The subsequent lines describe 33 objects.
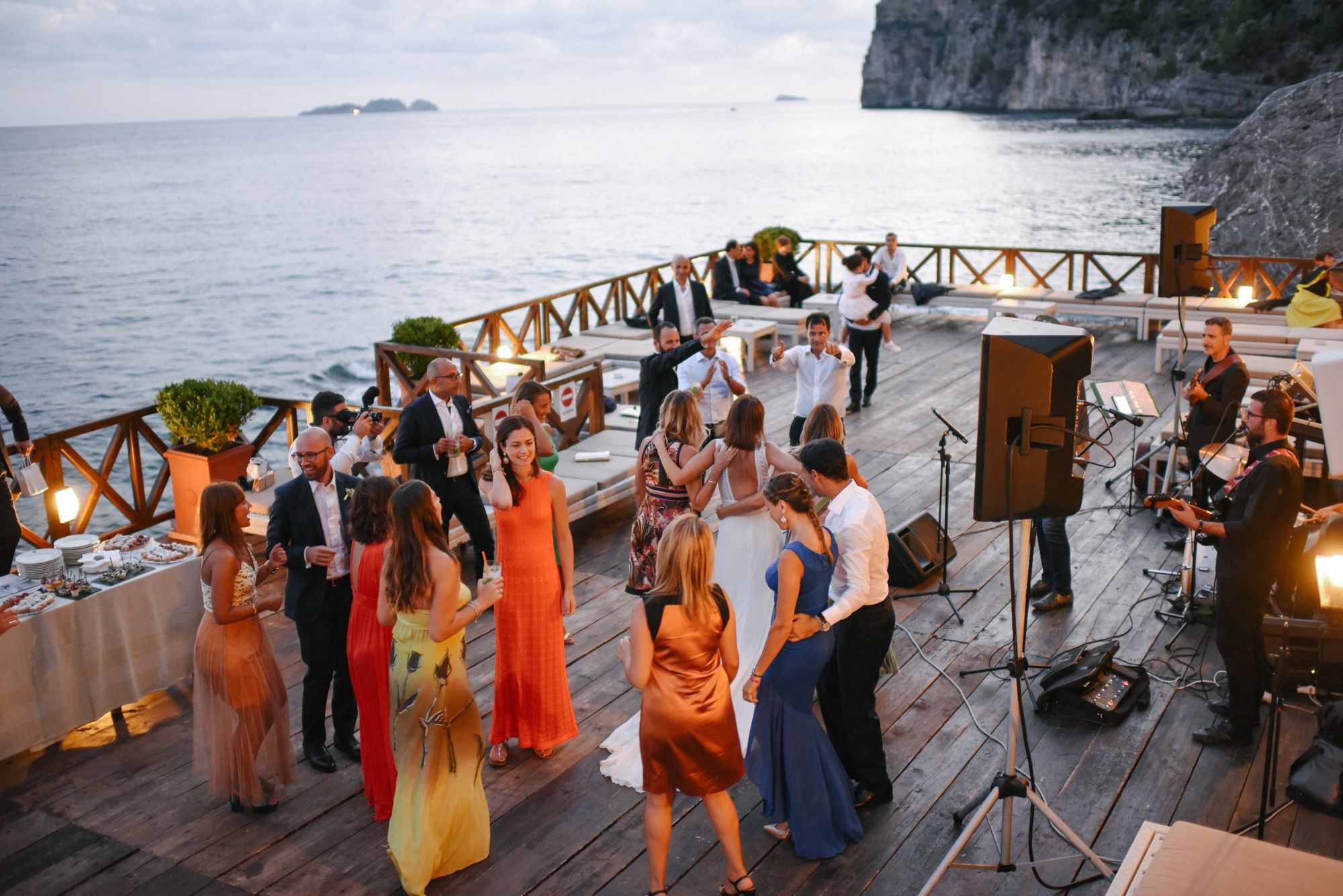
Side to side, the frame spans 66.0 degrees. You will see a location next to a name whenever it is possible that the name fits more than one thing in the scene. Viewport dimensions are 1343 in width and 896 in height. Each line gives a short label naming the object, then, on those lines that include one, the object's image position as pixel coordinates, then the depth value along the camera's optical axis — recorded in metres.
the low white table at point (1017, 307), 12.97
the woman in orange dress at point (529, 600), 4.46
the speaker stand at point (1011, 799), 3.58
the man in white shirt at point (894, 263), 15.58
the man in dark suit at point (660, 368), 6.96
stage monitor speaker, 6.47
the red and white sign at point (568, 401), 8.24
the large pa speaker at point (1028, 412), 3.61
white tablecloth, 4.68
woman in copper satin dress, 3.31
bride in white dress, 4.91
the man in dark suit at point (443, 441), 5.87
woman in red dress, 4.02
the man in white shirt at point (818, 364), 7.48
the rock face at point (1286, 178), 20.06
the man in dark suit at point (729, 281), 14.86
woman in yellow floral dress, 3.68
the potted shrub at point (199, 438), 7.21
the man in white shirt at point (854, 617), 3.91
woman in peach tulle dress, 4.06
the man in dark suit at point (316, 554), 4.43
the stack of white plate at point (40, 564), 4.91
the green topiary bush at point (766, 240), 15.56
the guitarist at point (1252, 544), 4.39
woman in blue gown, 3.73
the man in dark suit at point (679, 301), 10.37
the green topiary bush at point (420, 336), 10.41
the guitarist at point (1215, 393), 6.43
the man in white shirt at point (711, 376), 6.67
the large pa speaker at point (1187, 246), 7.49
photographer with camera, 5.60
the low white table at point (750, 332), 12.85
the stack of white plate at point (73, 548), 5.14
